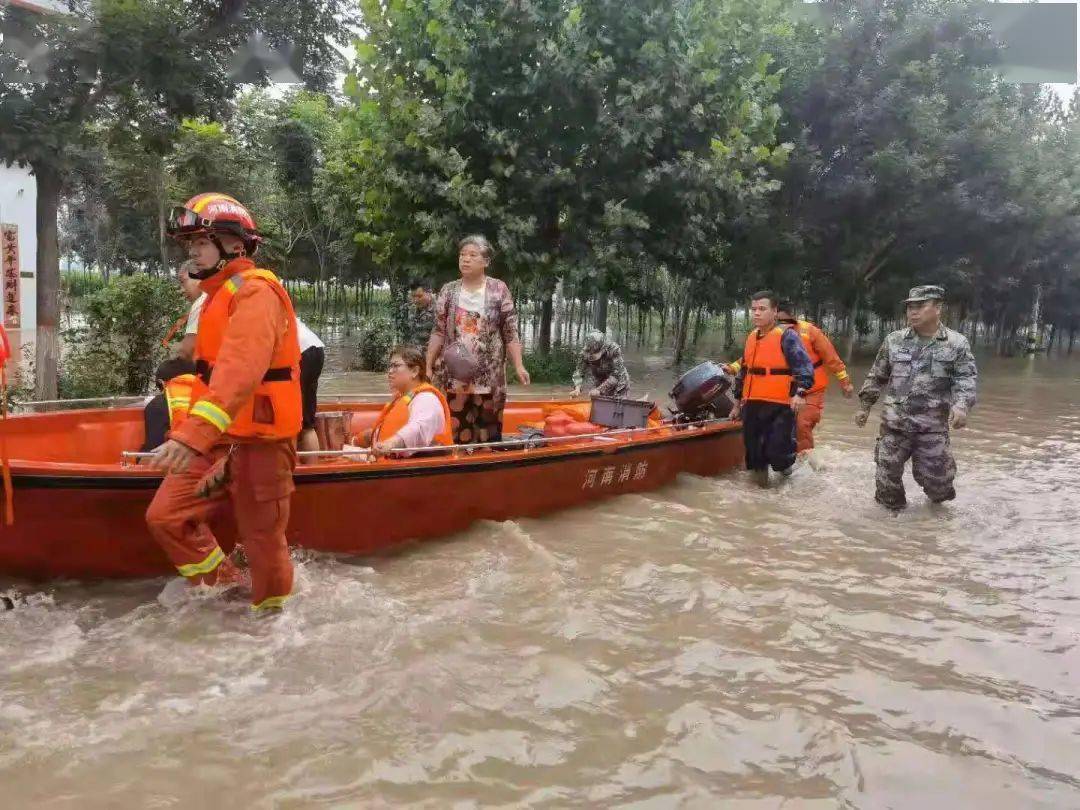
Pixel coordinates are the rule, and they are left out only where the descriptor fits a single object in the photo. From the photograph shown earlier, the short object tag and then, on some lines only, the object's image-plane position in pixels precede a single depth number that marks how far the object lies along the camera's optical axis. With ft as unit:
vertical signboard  55.01
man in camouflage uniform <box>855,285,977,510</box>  19.53
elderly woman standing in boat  18.34
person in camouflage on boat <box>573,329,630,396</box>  24.89
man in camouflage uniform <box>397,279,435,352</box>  26.99
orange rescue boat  12.46
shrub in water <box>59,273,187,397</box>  28.17
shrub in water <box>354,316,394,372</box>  53.16
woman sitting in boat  16.33
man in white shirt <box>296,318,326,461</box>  14.87
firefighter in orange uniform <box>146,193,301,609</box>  10.34
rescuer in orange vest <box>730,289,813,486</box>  22.21
